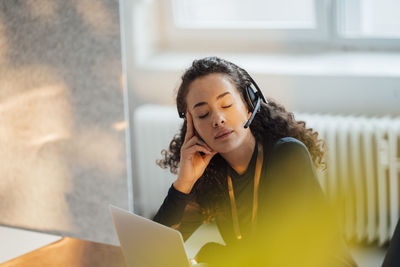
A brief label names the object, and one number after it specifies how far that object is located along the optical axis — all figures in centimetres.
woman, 243
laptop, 216
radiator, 377
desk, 244
